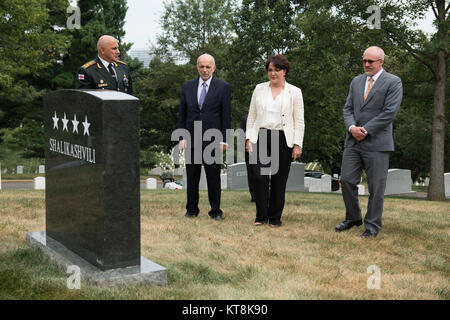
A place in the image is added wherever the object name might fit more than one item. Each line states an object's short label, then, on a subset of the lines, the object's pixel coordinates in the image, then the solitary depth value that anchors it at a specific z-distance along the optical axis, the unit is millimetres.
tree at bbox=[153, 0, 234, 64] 34531
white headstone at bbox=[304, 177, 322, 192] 22750
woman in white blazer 5645
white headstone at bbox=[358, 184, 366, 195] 24278
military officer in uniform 4723
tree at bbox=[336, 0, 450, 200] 15023
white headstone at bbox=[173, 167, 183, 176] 35750
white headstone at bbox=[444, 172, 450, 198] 20906
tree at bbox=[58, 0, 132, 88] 27672
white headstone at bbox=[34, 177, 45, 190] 17444
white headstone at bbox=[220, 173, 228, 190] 19234
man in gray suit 5078
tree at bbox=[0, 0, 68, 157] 19766
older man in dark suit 6016
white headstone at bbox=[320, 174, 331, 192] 22578
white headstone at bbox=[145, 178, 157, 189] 21081
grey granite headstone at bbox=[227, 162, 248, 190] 17234
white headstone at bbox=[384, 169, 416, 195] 21359
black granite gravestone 3188
